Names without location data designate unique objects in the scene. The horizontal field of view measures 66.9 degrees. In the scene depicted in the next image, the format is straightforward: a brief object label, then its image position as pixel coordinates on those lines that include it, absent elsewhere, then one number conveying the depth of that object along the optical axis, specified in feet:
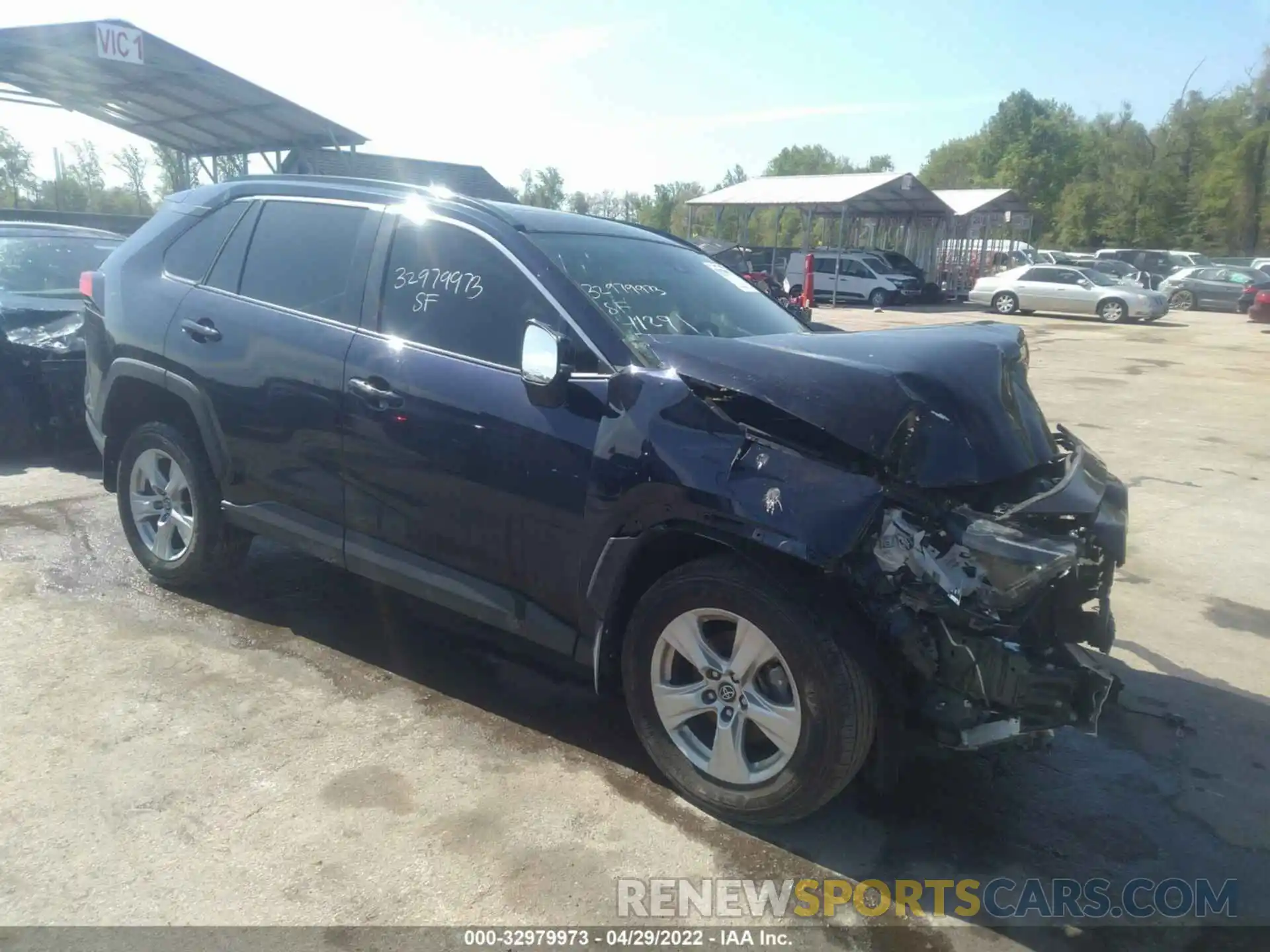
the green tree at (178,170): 75.05
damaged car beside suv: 22.68
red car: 77.25
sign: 44.78
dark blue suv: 9.11
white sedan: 89.04
